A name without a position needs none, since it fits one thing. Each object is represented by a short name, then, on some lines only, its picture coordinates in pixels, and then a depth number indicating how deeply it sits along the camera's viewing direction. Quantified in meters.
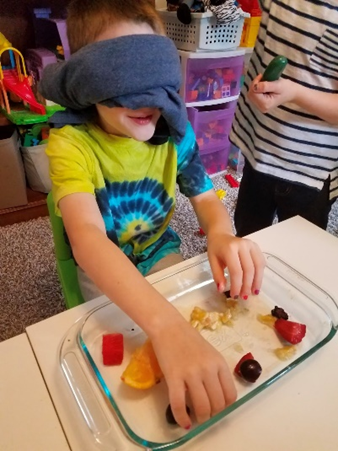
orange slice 0.39
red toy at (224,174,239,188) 1.73
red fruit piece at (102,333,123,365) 0.42
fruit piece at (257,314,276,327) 0.47
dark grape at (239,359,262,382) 0.40
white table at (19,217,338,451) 0.36
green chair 0.74
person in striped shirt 0.66
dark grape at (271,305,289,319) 0.47
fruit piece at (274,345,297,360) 0.43
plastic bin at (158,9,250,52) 1.37
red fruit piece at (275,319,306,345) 0.45
